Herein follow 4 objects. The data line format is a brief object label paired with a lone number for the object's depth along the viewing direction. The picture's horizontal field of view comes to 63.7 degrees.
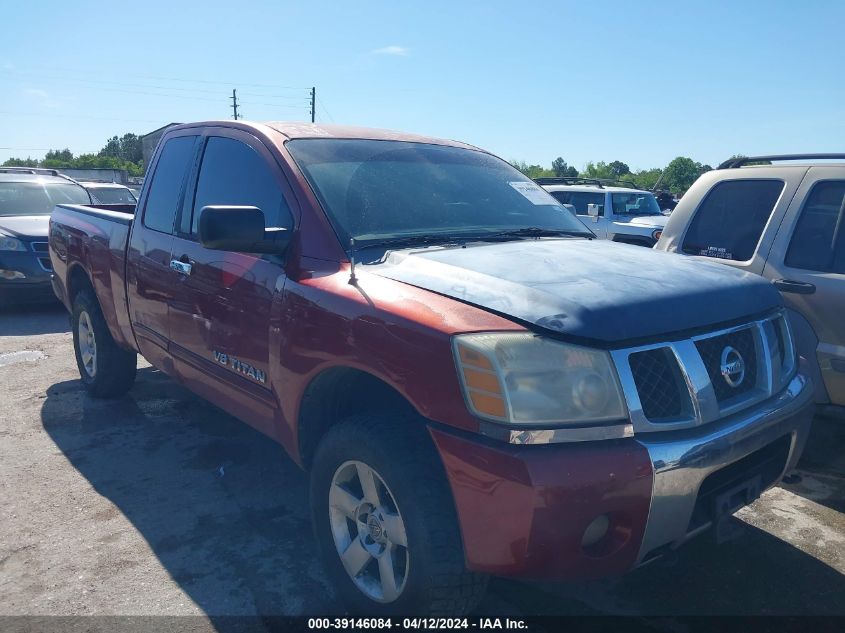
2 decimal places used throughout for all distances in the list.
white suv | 11.63
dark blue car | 8.24
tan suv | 3.81
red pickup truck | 2.00
